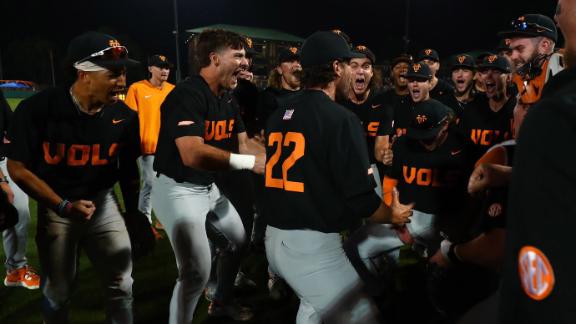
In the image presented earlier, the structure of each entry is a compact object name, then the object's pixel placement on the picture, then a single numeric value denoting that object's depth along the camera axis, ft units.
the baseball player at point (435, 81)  22.26
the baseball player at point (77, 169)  10.11
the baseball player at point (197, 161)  11.21
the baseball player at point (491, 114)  17.37
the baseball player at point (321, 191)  8.27
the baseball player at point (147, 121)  22.80
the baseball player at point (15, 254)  16.11
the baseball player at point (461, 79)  22.12
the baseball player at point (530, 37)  12.43
